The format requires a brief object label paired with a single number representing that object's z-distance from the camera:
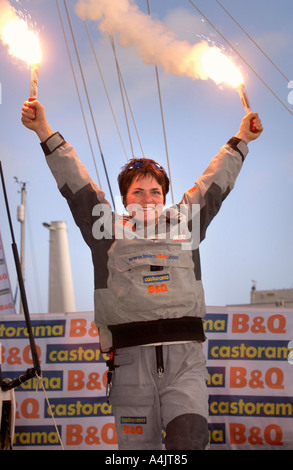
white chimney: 15.66
